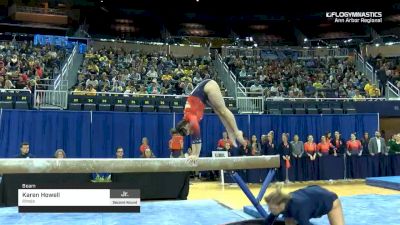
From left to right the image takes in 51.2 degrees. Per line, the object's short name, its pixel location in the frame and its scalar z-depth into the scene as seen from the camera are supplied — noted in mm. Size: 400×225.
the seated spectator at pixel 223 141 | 13073
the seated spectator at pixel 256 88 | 16323
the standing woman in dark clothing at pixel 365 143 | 13609
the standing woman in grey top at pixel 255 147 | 11944
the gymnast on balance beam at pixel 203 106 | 5352
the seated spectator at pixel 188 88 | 15477
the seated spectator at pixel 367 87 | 17942
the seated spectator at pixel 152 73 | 17508
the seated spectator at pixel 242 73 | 19281
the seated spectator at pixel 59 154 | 8640
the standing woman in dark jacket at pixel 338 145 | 13180
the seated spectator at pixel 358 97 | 16234
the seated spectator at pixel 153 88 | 15242
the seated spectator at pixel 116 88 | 15086
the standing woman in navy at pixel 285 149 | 12188
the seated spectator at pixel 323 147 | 12859
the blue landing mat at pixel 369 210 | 6076
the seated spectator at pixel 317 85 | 18703
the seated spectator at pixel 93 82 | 15030
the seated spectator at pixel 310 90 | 17422
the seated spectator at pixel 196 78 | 17344
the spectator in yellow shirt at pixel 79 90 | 13427
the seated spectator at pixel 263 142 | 12742
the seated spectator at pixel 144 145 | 11552
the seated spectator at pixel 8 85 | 13162
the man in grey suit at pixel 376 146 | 13062
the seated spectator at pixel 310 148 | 12656
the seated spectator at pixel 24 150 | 8445
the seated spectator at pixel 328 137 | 13333
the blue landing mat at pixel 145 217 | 6047
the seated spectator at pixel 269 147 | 12500
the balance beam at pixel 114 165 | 5121
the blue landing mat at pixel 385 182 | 10162
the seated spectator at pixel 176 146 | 12023
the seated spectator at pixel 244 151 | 11812
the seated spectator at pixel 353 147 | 13023
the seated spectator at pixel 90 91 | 13525
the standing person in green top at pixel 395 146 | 13258
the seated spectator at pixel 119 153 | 9908
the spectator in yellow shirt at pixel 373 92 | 17561
